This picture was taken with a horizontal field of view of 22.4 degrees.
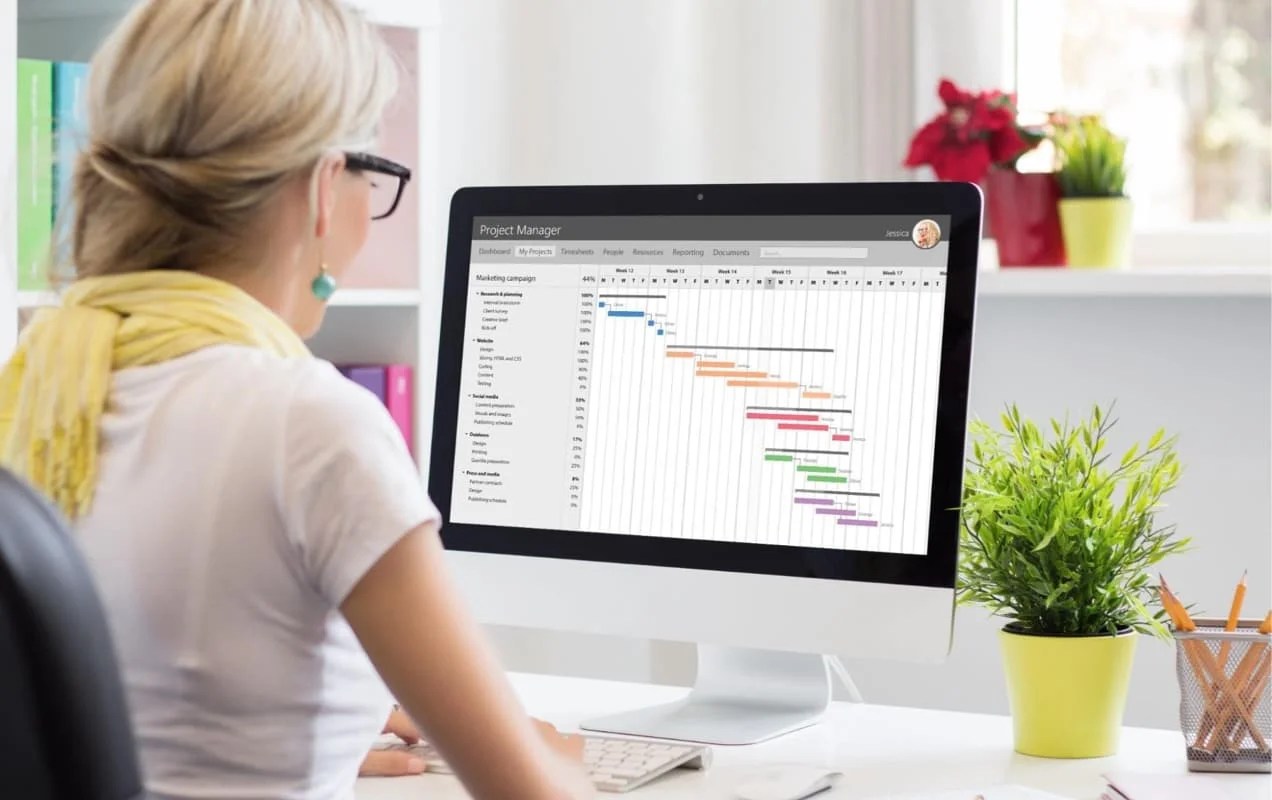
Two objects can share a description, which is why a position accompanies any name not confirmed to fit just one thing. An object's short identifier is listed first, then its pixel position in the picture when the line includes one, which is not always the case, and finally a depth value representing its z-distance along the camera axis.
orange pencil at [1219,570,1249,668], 2.49
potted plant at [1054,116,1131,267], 3.36
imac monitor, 2.54
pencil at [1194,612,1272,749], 2.48
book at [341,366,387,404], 3.36
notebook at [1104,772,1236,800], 2.38
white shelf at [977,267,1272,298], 3.28
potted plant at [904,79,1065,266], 3.37
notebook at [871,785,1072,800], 2.40
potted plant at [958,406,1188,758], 2.52
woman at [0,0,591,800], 2.10
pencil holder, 2.48
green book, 2.96
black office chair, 1.92
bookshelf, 3.36
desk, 2.47
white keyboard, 2.48
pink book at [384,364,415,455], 3.38
